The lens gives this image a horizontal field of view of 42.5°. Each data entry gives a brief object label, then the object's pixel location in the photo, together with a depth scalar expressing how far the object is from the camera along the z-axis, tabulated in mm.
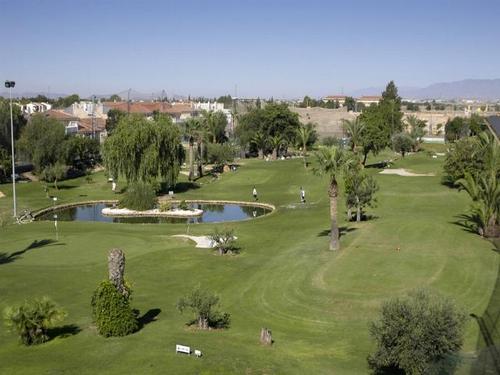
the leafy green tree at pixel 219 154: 84875
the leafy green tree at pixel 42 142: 76000
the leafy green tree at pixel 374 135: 76250
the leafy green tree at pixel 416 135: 106012
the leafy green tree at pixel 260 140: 103125
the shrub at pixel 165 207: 57625
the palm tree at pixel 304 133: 87850
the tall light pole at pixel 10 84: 56188
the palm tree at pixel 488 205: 38688
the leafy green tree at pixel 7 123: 86938
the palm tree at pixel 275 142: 99938
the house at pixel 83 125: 117219
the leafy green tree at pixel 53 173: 73375
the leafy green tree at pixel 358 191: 44531
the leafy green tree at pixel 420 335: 18125
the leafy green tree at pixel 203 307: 23828
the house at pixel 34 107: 173100
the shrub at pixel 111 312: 22719
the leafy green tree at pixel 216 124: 98844
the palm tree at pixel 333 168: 35531
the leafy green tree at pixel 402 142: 94188
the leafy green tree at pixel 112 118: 131250
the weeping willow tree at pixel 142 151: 62938
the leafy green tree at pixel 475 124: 114062
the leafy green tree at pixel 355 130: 77062
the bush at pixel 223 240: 38438
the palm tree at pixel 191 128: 80956
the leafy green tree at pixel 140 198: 57875
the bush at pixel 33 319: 22000
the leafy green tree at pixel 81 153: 78500
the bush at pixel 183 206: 58219
